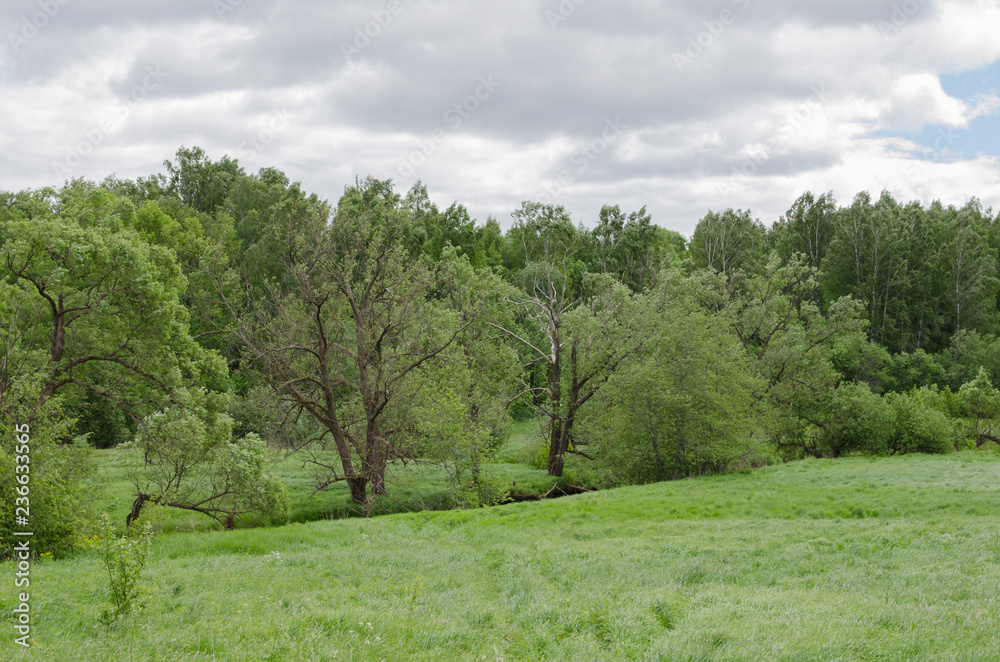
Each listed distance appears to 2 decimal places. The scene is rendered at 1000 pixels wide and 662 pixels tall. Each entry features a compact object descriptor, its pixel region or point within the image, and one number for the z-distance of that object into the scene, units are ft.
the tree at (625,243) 246.88
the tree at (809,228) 248.11
